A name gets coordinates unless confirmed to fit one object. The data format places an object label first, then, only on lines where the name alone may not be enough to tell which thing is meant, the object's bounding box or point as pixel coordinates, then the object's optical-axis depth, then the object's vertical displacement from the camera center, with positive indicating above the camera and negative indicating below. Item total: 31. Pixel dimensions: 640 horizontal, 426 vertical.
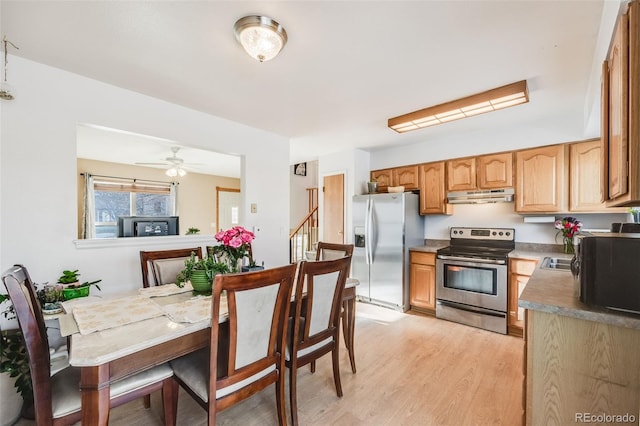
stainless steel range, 3.08 -0.78
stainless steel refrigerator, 3.78 -0.43
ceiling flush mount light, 1.53 +1.00
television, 2.62 -0.14
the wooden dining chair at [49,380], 1.13 -0.78
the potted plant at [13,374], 1.55 -0.90
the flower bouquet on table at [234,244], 1.88 -0.21
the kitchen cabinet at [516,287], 2.96 -0.81
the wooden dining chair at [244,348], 1.30 -0.69
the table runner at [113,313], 1.32 -0.52
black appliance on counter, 1.13 -0.25
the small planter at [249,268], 2.11 -0.42
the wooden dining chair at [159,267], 2.17 -0.43
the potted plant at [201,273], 1.83 -0.40
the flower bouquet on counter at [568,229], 2.85 -0.17
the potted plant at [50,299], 1.59 -0.51
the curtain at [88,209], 5.33 +0.06
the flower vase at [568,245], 2.98 -0.35
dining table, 1.08 -0.53
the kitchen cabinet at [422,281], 3.61 -0.91
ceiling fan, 4.70 +0.85
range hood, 3.25 +0.19
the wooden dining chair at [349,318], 2.25 -0.87
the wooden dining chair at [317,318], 1.66 -0.68
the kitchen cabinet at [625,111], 0.97 +0.38
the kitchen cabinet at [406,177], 4.05 +0.51
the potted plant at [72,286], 1.78 -0.49
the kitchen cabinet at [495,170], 3.30 +0.49
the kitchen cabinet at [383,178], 4.33 +0.52
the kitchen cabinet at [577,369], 1.15 -0.68
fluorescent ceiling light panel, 2.28 +0.95
